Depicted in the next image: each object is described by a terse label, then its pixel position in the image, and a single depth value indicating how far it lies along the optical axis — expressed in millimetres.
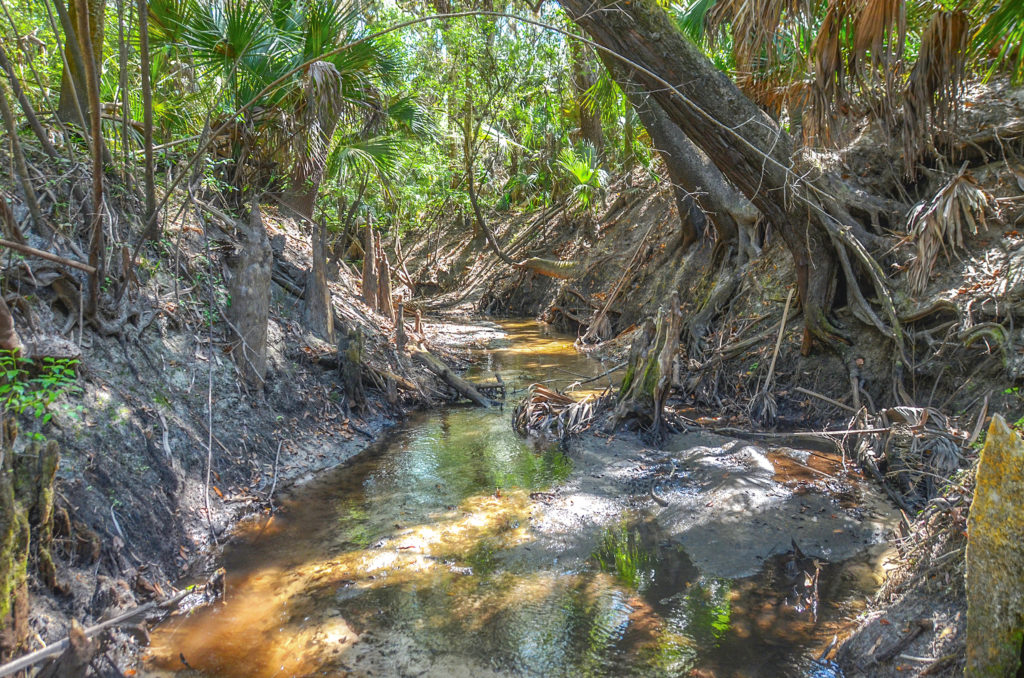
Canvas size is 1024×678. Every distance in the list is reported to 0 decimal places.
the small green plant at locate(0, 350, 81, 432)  3236
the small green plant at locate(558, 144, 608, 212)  13633
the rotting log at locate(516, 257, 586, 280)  14250
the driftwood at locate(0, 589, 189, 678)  2129
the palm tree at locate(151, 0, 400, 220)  6387
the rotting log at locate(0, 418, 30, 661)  2490
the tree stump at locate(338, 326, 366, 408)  6844
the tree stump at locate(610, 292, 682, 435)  6328
